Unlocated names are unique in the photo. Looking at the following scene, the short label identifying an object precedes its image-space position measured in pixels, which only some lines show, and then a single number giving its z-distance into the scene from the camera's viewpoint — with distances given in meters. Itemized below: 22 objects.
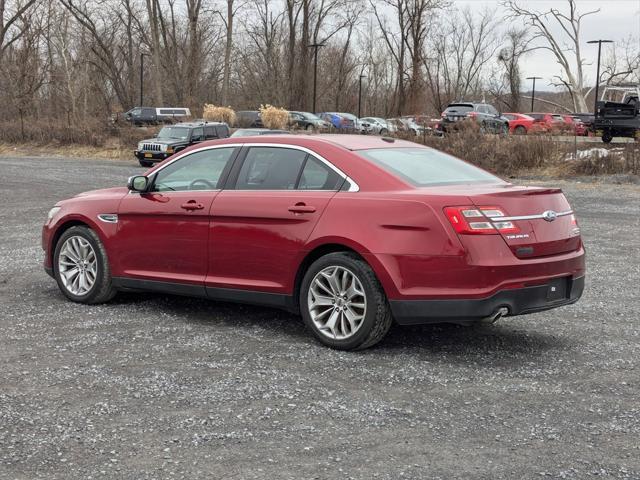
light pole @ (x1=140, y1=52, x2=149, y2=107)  67.79
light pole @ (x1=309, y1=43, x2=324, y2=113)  57.78
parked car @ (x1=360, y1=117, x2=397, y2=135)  46.17
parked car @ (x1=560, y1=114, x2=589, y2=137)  43.36
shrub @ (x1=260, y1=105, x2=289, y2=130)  39.47
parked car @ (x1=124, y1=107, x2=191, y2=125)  46.88
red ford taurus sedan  5.04
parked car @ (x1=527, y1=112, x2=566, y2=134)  24.81
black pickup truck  29.80
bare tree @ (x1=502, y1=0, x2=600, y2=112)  65.00
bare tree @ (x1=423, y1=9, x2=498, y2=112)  83.50
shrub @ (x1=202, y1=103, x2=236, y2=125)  42.75
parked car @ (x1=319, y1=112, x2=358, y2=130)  35.88
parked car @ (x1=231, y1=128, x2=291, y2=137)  25.15
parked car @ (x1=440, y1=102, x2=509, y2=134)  25.69
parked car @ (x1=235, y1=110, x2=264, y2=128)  41.91
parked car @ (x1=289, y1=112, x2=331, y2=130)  43.81
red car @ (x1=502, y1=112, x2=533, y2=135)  42.44
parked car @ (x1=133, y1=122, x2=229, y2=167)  28.89
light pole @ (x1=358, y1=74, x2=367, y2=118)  72.29
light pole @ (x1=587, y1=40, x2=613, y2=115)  58.69
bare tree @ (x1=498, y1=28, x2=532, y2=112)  78.38
